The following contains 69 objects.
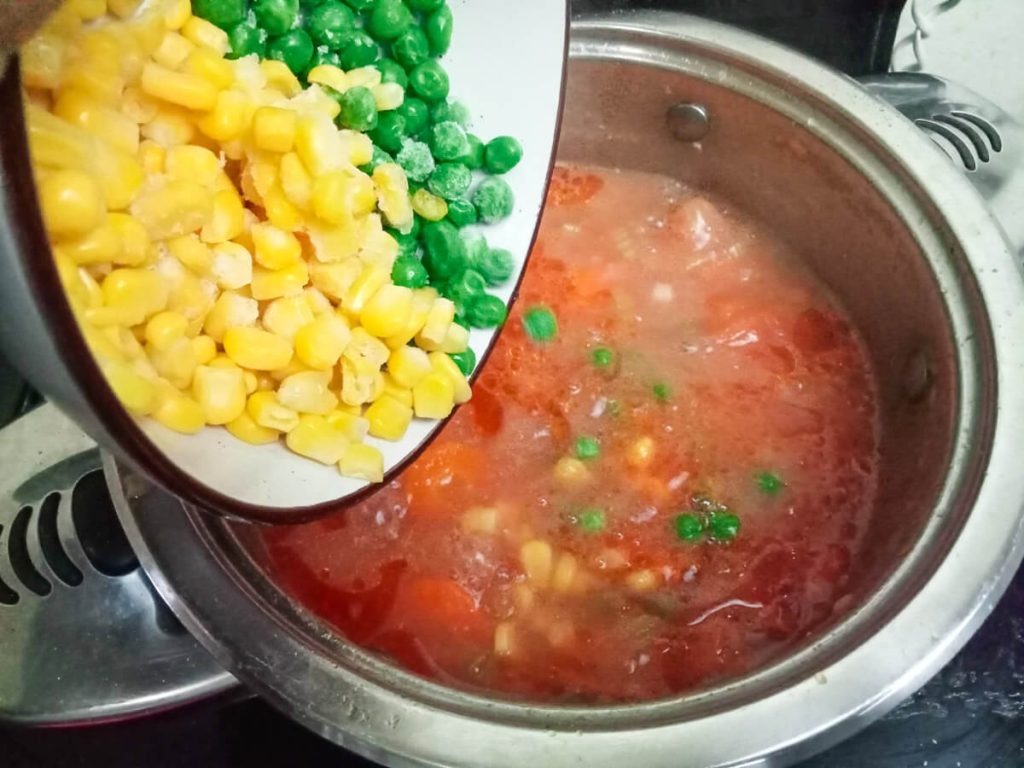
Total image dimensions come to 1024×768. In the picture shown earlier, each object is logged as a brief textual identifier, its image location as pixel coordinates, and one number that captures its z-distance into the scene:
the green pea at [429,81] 0.19
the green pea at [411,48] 0.19
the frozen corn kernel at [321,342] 0.16
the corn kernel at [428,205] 0.19
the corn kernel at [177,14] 0.16
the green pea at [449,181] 0.19
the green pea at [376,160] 0.19
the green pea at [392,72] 0.19
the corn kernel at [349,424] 0.17
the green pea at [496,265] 0.20
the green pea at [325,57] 0.19
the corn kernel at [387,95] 0.18
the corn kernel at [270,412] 0.16
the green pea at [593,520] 0.23
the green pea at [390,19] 0.19
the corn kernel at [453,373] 0.19
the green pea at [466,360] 0.20
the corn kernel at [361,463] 0.17
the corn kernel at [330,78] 0.18
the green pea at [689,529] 0.22
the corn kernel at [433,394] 0.18
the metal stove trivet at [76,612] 0.20
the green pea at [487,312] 0.20
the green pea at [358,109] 0.18
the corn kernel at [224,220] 0.16
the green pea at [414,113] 0.19
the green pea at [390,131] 0.19
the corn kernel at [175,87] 0.15
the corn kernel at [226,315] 0.16
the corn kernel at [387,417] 0.18
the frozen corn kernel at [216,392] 0.15
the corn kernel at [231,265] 0.16
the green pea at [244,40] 0.18
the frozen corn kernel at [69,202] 0.11
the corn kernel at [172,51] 0.16
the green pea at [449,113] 0.20
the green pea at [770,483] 0.23
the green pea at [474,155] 0.20
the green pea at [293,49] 0.18
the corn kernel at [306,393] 0.16
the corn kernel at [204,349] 0.16
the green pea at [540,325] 0.25
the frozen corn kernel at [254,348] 0.16
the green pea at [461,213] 0.20
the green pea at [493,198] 0.20
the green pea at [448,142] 0.19
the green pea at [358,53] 0.19
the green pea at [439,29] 0.19
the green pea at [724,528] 0.22
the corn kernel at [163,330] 0.15
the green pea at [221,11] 0.17
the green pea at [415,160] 0.19
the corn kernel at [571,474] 0.23
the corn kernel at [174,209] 0.14
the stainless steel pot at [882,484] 0.15
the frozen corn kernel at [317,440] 0.16
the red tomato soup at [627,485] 0.21
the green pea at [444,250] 0.19
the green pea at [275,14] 0.18
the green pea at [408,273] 0.19
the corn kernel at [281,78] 0.18
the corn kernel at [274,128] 0.16
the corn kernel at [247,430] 0.16
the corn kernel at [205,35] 0.17
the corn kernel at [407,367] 0.18
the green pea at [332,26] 0.19
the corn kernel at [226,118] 0.16
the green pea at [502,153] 0.20
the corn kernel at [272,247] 0.16
